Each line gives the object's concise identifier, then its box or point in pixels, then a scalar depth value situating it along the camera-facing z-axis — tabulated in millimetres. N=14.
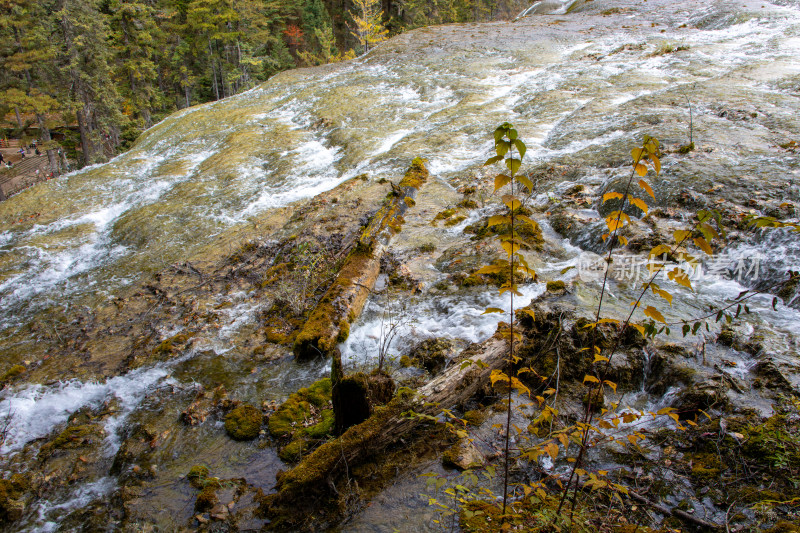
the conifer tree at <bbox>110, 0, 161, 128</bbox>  28781
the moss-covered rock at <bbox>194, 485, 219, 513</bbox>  3250
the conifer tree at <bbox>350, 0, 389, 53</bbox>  25484
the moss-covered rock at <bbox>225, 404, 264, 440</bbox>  3947
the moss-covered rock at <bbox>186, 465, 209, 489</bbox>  3486
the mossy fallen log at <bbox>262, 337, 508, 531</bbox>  3049
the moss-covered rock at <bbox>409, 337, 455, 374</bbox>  4459
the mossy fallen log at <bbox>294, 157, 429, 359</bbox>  4855
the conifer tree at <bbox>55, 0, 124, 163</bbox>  23109
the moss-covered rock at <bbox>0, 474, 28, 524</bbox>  3371
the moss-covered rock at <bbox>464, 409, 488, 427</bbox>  3600
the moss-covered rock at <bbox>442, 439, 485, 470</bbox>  3194
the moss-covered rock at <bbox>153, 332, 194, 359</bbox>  5196
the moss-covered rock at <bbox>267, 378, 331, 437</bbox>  3932
